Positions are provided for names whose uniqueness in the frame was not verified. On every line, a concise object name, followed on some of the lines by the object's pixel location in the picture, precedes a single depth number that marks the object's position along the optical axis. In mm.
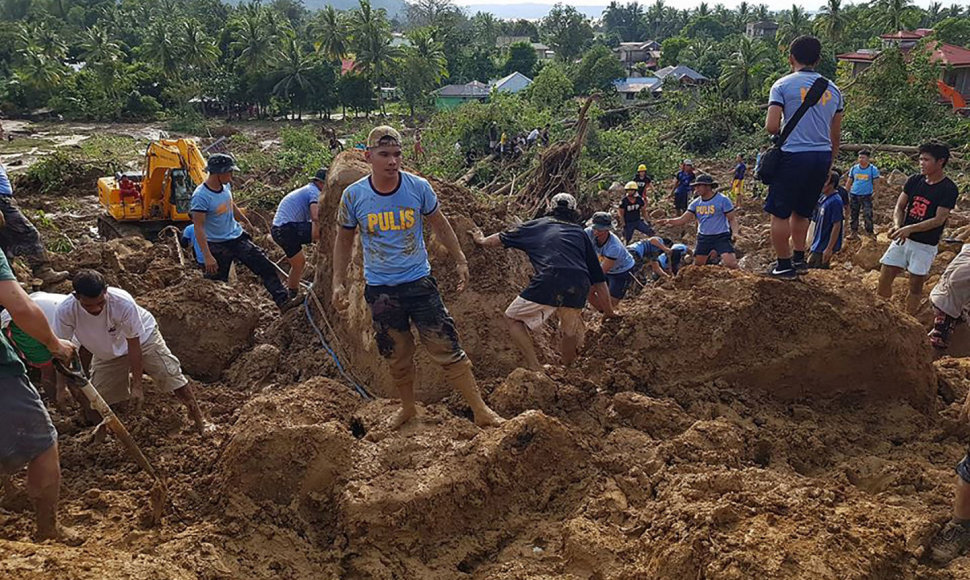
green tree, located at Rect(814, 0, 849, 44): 48312
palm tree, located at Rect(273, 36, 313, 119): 42334
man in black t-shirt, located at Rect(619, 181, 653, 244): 11195
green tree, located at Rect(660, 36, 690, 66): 64875
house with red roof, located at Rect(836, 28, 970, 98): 34181
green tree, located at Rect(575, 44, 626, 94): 45094
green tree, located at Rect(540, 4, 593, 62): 70188
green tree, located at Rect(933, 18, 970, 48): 45688
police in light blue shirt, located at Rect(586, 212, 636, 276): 6668
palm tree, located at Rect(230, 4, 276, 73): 43969
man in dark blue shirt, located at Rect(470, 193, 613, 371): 4996
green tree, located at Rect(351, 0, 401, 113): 43625
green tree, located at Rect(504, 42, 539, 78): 59750
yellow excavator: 10664
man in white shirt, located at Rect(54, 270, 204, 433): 4185
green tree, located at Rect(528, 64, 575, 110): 30547
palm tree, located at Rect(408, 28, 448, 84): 44719
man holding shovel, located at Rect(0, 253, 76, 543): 3064
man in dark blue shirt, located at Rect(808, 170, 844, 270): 7479
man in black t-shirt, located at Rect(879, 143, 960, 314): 5770
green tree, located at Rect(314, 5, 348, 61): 45906
